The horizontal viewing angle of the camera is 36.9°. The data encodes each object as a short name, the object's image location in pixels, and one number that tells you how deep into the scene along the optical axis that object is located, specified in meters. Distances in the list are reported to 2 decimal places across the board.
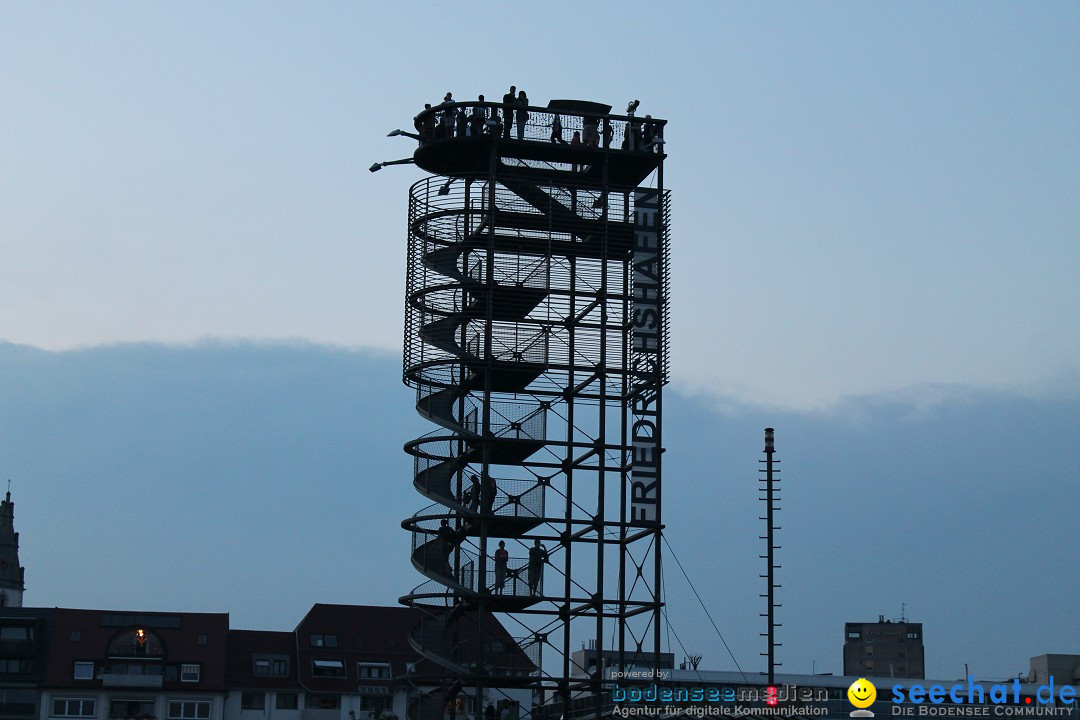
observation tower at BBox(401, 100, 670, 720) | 56.34
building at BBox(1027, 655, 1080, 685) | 133.50
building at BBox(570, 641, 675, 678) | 55.56
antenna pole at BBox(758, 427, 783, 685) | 57.78
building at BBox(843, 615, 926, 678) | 177.12
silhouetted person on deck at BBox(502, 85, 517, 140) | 58.66
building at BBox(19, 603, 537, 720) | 102.12
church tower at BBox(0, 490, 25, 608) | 191.62
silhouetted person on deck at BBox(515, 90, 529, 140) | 58.84
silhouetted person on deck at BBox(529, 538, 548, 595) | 56.62
